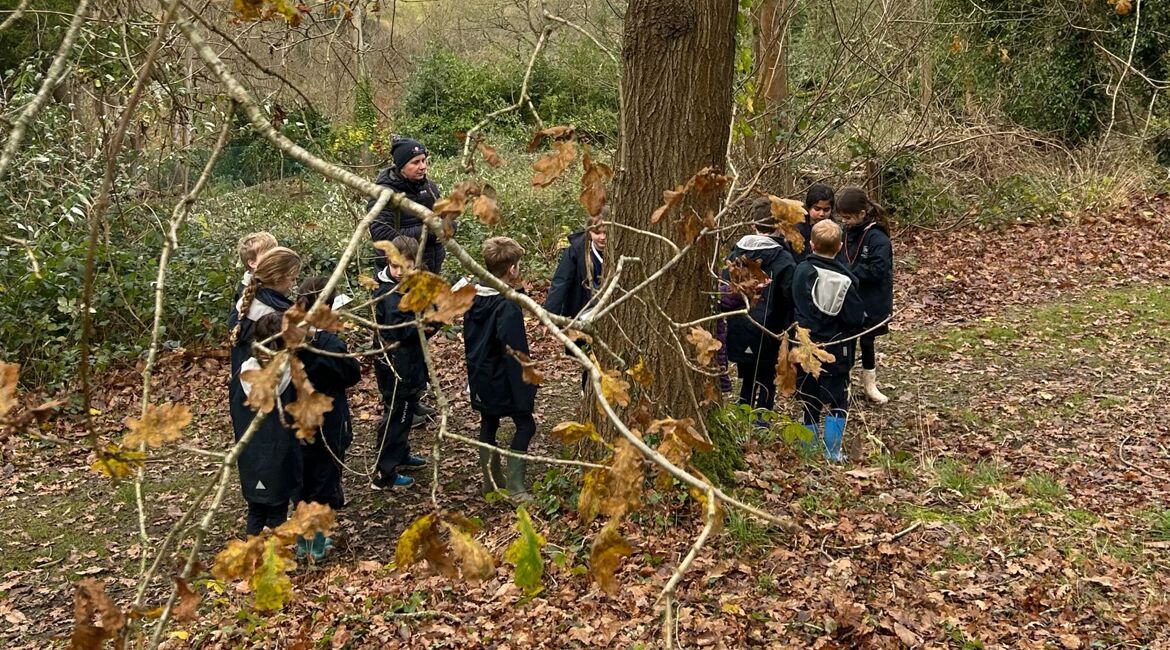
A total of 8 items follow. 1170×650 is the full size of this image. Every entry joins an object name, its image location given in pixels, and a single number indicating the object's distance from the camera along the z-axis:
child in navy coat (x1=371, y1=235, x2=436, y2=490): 5.64
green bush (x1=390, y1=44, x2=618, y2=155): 18.67
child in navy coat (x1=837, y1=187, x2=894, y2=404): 6.13
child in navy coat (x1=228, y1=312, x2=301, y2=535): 4.71
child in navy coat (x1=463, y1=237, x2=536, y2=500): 5.27
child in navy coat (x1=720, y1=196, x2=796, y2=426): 5.87
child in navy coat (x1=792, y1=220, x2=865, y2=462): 5.48
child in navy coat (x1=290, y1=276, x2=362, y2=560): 4.88
